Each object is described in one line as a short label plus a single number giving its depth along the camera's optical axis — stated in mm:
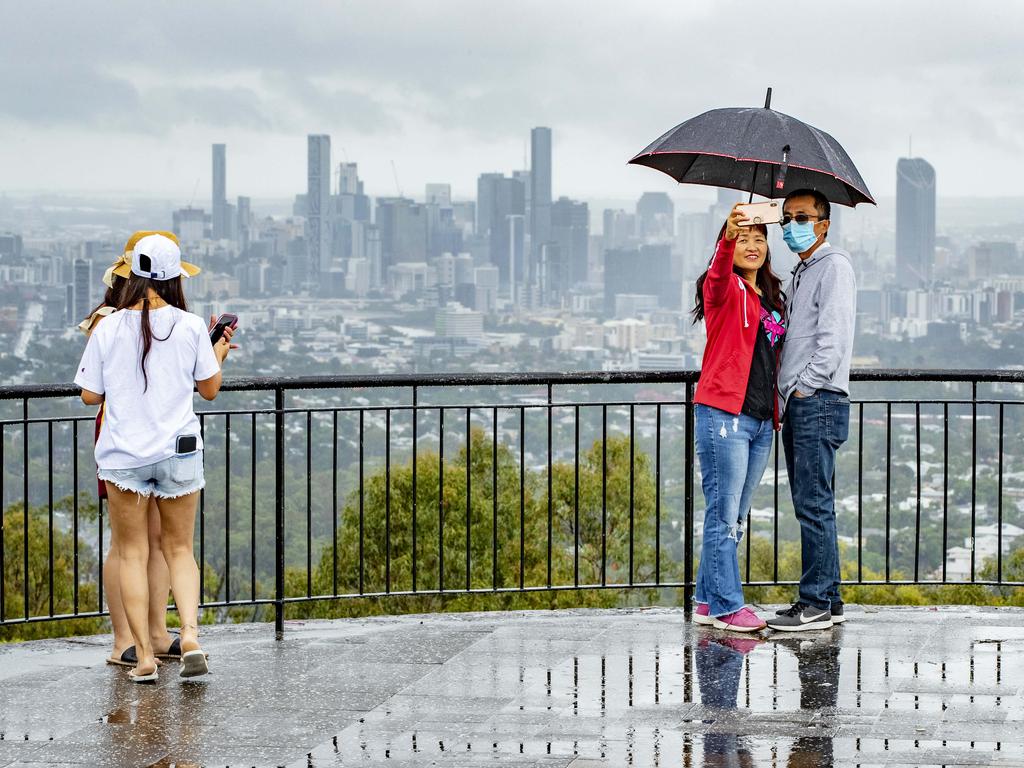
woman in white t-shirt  11184
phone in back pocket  11306
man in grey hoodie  12791
